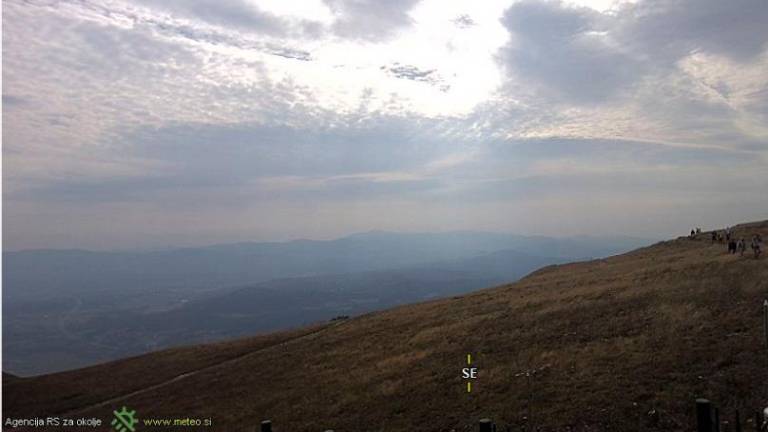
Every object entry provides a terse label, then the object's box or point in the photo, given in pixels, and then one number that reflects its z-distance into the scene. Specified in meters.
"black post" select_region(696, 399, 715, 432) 12.20
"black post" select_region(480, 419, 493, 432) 11.77
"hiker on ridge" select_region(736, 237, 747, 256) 45.60
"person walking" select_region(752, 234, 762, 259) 43.61
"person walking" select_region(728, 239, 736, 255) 47.69
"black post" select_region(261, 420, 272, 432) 12.63
